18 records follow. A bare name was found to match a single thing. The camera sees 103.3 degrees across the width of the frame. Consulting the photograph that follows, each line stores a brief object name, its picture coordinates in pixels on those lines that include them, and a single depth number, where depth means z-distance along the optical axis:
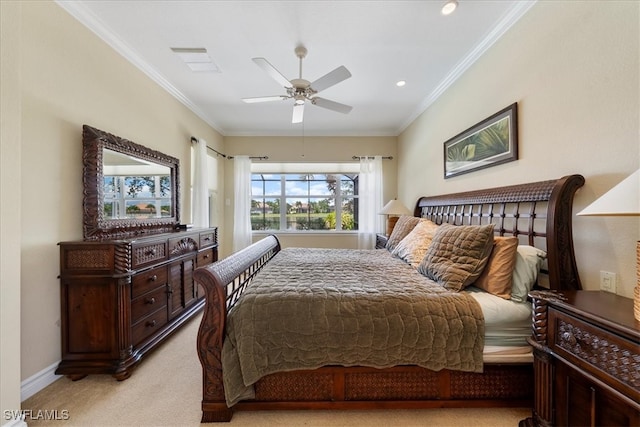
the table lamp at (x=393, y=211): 3.94
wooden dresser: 1.85
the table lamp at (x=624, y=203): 0.90
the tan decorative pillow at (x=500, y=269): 1.60
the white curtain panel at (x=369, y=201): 4.82
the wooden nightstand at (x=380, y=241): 3.83
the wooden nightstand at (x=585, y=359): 0.92
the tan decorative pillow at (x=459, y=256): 1.68
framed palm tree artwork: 2.04
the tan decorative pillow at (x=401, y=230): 3.08
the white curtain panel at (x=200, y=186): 3.72
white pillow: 1.56
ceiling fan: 2.09
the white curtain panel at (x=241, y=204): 4.79
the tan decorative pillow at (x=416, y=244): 2.39
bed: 1.43
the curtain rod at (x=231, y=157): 4.59
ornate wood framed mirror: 2.04
